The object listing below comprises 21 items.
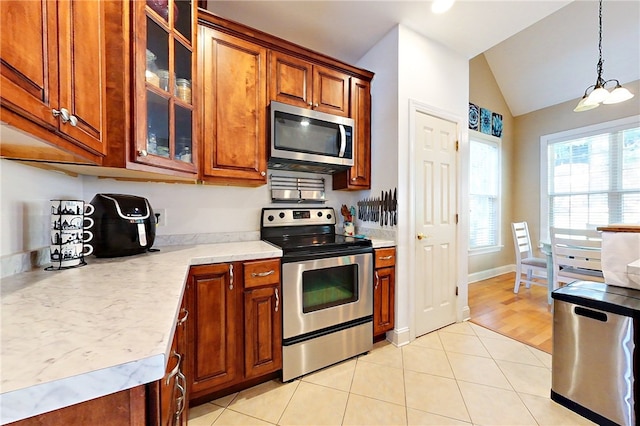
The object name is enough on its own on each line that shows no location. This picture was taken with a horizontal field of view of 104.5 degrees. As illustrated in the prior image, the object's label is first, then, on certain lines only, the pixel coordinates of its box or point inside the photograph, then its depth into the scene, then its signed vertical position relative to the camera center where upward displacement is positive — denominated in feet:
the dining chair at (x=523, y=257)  10.64 -2.19
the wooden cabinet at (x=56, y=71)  1.90 +1.34
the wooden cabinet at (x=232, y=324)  4.63 -2.28
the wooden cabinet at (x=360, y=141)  7.48 +2.14
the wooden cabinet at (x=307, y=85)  6.34 +3.43
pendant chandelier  6.89 +3.20
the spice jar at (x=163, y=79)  4.40 +2.37
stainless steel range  5.47 -2.15
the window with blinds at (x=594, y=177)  10.51 +1.51
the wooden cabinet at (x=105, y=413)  1.43 -1.22
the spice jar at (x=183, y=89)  4.81 +2.39
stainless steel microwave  6.19 +1.89
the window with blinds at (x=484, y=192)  12.51 +0.94
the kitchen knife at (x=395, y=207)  6.88 +0.07
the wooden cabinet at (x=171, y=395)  1.68 -1.56
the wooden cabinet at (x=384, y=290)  6.67 -2.21
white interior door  7.28 -0.36
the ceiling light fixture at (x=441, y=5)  5.70 +4.84
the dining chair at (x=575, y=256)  8.22 -1.63
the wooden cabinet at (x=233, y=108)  5.57 +2.42
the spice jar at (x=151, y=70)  4.16 +2.41
